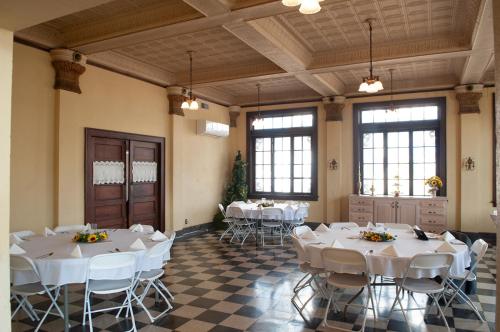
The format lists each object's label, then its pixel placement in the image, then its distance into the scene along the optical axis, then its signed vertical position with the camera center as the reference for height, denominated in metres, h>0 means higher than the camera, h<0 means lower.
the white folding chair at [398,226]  5.52 -0.85
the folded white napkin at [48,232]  4.77 -0.81
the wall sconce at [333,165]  9.85 +0.10
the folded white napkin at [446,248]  3.91 -0.81
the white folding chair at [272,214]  7.82 -0.93
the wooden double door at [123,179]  6.70 -0.21
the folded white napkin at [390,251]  3.78 -0.83
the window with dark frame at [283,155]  10.37 +0.40
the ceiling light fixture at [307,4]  3.17 +1.38
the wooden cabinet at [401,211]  8.45 -0.96
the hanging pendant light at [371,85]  5.32 +1.18
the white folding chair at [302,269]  4.22 -1.15
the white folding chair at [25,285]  3.49 -1.15
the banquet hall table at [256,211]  7.87 -0.88
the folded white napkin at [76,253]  3.60 -0.81
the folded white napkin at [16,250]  3.69 -0.81
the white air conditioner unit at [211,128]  9.52 +1.05
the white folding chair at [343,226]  5.44 -0.83
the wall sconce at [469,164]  8.54 +0.12
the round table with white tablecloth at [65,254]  3.50 -0.85
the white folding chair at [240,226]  8.06 -1.31
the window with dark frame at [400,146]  9.10 +0.57
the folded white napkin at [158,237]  4.51 -0.82
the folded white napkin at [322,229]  5.16 -0.82
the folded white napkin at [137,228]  5.19 -0.82
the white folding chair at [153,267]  4.01 -1.07
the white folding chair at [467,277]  4.03 -1.18
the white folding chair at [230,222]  8.57 -1.21
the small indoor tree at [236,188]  10.32 -0.53
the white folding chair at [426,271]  3.61 -1.00
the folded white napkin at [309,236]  4.52 -0.80
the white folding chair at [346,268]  3.73 -0.99
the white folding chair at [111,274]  3.59 -1.03
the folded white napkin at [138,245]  4.01 -0.82
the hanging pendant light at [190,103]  7.15 +1.23
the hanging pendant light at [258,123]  9.36 +1.13
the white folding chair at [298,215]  8.02 -0.99
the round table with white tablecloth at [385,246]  3.71 -0.85
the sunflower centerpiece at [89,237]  4.29 -0.79
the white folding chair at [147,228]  5.34 -0.85
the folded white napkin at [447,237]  4.42 -0.80
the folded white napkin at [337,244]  4.01 -0.81
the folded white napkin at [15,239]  4.25 -0.80
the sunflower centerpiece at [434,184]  8.57 -0.33
